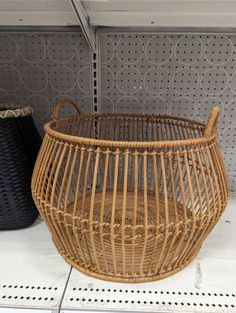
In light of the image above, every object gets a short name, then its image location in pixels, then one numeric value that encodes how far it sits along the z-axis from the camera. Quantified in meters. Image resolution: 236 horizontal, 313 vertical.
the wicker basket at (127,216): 0.48
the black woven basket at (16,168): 0.61
